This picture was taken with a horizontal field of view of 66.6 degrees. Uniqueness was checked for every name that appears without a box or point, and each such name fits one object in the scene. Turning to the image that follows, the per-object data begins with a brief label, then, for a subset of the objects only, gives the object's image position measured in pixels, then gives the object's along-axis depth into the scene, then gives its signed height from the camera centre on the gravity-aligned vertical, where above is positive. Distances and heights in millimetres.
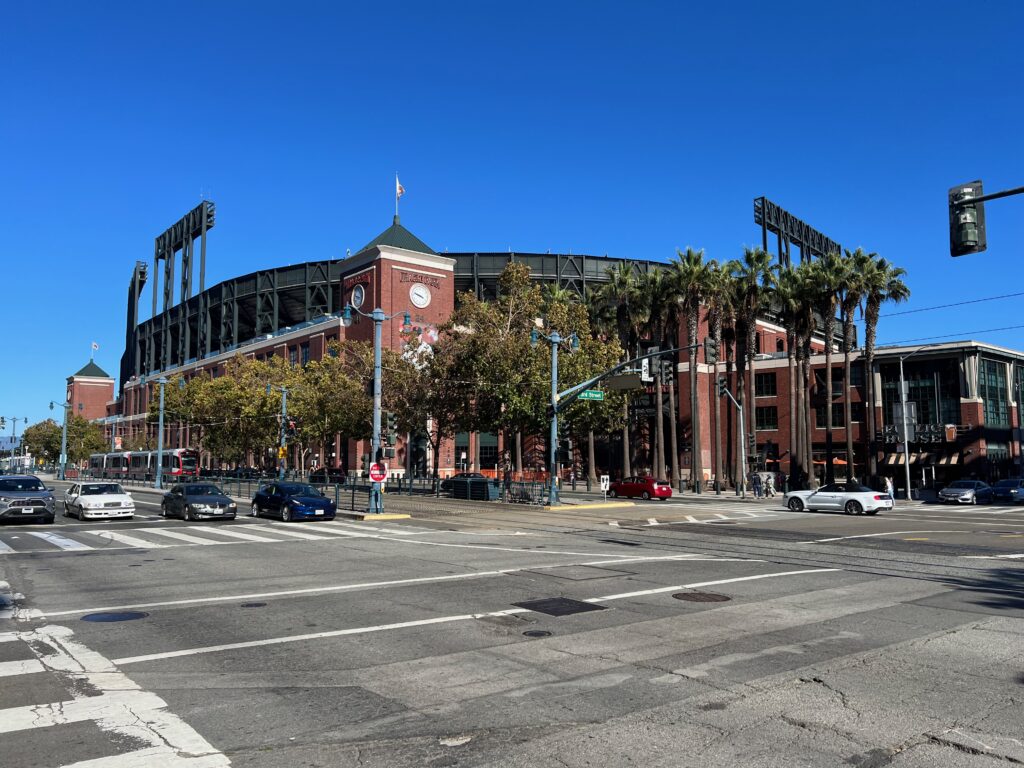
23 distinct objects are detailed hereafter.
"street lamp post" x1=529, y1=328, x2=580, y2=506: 36938 +876
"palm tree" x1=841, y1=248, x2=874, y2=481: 50781 +10519
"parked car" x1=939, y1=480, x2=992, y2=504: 45000 -2705
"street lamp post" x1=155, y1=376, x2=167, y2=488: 58500 +79
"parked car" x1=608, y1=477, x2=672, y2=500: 45531 -2307
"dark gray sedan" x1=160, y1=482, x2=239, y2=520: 27875 -1797
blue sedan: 28000 -1825
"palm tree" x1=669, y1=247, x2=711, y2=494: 53406 +11173
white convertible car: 34562 -2396
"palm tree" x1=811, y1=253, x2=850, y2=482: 51219 +10747
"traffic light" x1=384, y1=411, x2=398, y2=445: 35062 +1225
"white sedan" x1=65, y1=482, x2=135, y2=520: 27891 -1702
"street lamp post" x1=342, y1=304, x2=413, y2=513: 30984 +1135
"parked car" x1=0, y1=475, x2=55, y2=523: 25609 -1523
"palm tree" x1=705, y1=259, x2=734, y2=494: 53469 +10302
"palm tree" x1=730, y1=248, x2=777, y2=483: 54781 +11733
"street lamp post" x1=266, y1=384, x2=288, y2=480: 51906 +1107
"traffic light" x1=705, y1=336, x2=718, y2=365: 30047 +3911
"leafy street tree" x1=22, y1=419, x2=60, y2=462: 128750 +2748
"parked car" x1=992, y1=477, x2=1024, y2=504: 44906 -2618
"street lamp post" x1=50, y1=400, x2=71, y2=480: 81750 -155
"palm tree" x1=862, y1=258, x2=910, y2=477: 50719 +10382
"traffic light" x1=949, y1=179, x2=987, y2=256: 12227 +3483
